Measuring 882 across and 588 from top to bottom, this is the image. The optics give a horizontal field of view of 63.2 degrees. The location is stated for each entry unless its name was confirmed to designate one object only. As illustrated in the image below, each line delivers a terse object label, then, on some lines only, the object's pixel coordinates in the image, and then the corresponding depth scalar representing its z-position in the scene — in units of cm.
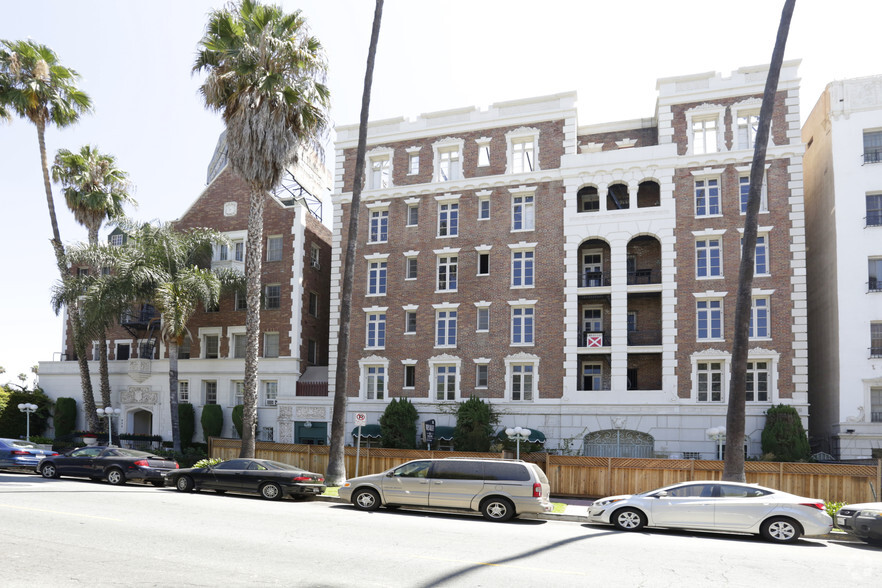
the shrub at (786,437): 2830
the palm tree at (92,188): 3791
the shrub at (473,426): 3228
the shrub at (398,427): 3369
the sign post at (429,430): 3322
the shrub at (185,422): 3869
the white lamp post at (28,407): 3666
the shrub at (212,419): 3816
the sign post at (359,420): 2354
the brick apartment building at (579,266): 3131
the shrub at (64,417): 4175
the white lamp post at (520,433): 2763
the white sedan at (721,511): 1493
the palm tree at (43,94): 3612
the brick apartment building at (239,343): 3784
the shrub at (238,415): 3734
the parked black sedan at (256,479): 2084
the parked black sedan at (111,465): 2384
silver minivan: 1700
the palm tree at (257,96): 2606
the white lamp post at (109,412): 3550
